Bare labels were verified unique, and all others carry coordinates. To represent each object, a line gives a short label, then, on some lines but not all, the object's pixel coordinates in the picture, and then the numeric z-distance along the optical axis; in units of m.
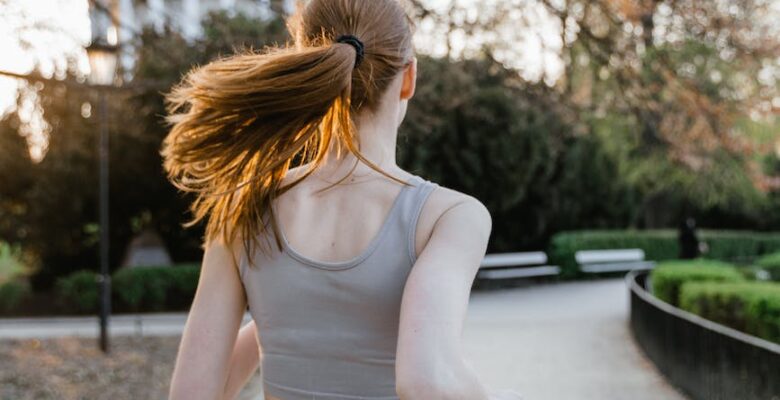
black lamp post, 10.16
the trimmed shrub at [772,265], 17.02
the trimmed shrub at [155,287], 17.34
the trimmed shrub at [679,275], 11.38
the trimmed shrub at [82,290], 17.31
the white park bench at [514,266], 20.23
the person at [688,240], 20.77
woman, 1.45
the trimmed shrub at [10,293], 18.11
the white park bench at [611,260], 22.88
